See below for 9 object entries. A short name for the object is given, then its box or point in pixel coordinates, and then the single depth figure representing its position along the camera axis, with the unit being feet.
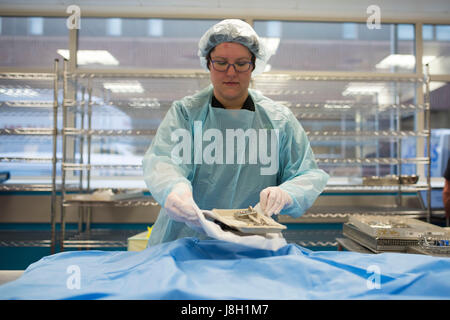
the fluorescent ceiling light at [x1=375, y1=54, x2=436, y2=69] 11.19
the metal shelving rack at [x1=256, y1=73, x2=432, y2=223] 9.02
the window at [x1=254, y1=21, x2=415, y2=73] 11.13
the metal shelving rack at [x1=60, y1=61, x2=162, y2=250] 8.95
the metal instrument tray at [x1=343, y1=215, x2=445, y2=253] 4.38
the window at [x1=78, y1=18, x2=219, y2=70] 11.05
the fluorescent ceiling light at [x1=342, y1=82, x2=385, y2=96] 10.82
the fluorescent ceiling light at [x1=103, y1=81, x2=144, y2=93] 10.53
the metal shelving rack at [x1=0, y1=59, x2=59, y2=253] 9.02
